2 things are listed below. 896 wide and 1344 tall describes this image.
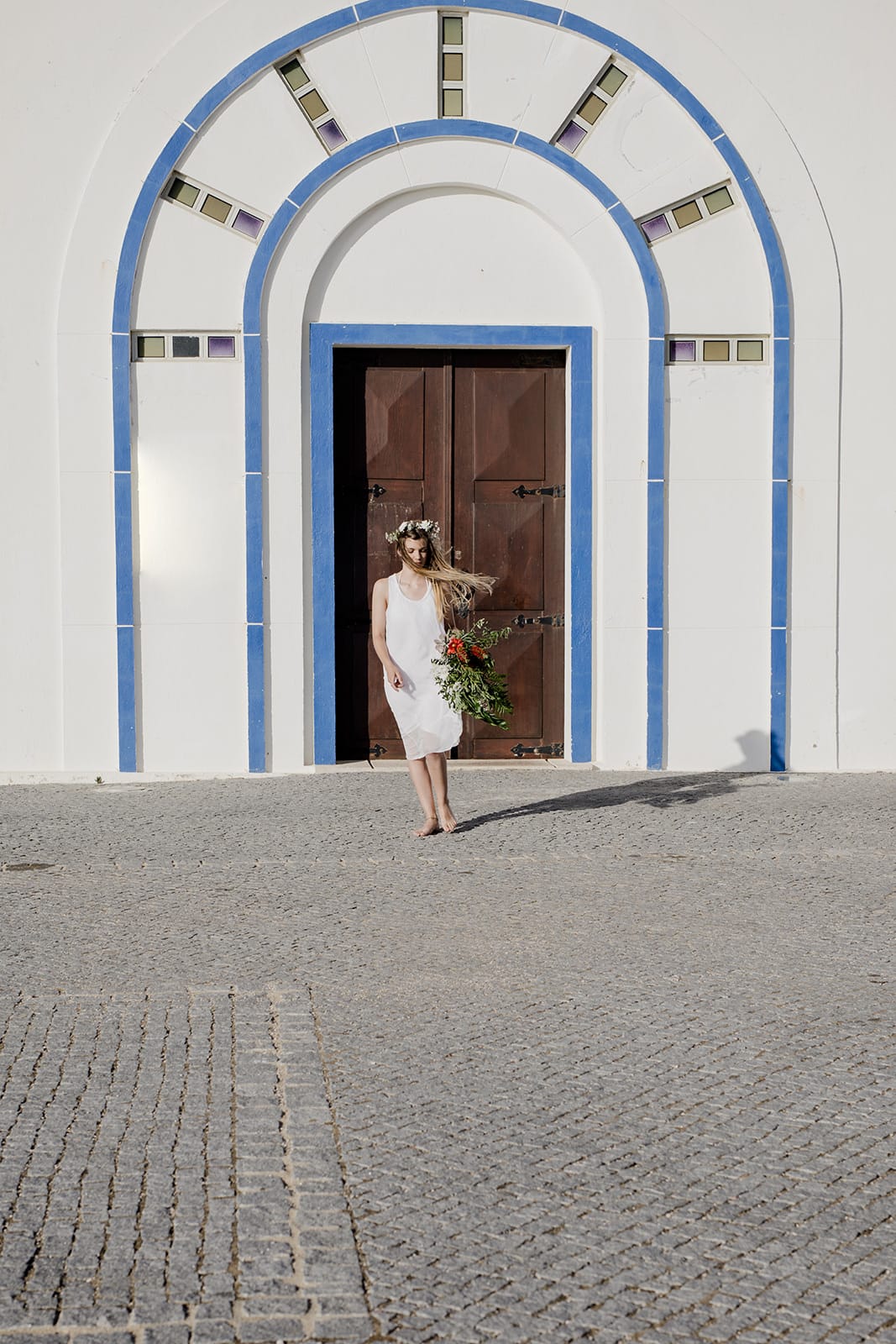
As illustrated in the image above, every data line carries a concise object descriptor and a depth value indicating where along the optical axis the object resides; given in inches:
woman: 332.5
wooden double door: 441.4
